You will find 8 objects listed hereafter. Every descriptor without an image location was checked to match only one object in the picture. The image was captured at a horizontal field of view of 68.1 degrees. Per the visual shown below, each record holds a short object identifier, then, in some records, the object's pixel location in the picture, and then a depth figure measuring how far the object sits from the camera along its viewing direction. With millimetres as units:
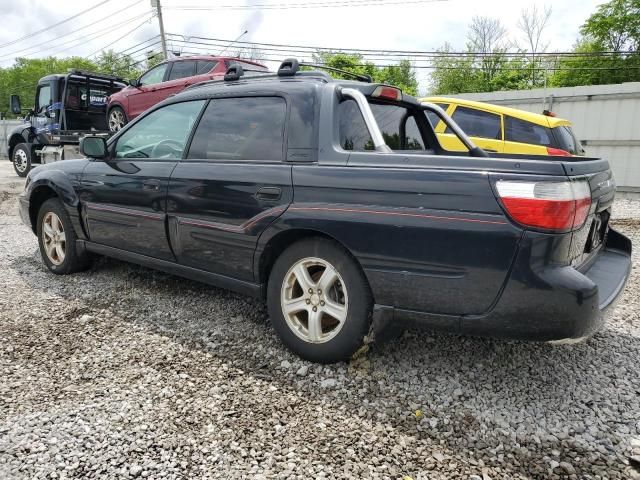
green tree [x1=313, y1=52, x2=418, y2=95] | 28047
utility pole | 29238
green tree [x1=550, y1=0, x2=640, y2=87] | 35250
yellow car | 7211
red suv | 9773
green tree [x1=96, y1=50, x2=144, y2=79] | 60531
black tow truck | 11930
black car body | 2172
